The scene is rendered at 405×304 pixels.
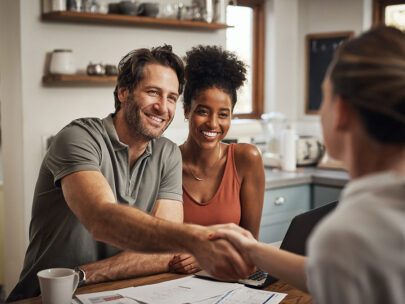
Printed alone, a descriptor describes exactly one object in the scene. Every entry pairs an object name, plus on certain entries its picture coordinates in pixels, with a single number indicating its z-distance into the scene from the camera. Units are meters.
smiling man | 1.49
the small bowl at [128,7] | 3.43
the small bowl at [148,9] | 3.51
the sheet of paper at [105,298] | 1.50
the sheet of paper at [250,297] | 1.52
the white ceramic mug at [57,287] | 1.41
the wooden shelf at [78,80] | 3.18
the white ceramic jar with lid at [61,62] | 3.19
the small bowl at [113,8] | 3.46
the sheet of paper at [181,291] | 1.53
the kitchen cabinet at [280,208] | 3.59
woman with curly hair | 2.28
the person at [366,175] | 0.75
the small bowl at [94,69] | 3.36
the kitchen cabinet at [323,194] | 3.74
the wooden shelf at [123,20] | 3.16
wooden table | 1.55
